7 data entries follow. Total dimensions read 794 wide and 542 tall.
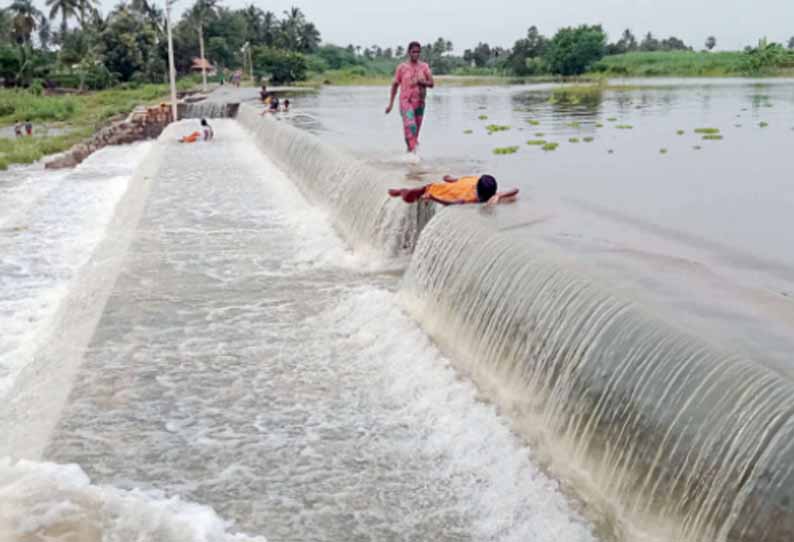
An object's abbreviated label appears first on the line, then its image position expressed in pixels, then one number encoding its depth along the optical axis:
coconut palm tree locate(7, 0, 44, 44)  64.75
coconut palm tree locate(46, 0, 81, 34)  67.31
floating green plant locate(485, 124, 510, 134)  20.16
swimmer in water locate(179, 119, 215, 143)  21.75
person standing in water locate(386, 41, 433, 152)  11.31
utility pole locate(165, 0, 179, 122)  28.33
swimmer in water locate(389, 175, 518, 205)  8.20
